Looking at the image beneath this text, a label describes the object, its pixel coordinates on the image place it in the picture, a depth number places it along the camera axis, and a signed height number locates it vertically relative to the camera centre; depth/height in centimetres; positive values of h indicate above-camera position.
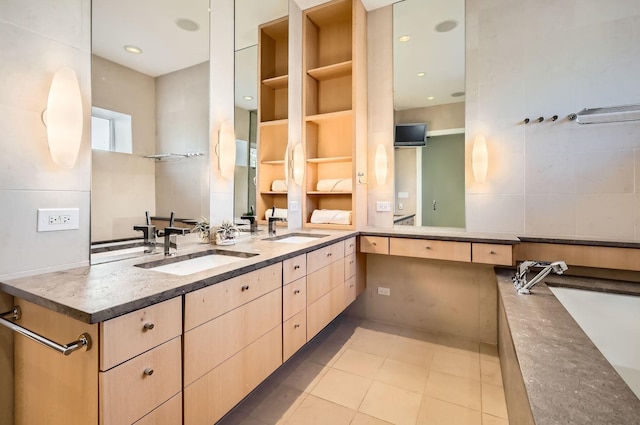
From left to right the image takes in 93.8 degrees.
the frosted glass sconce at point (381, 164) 305 +50
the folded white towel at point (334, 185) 302 +28
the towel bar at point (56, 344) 90 -41
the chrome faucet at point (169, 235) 168 -13
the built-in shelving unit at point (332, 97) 293 +123
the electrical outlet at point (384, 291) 308 -81
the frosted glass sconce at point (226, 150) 214 +46
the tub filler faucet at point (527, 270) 192 -40
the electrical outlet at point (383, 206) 309 +7
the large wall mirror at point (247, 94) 234 +98
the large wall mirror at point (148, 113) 148 +57
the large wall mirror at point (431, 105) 276 +105
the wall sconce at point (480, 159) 260 +47
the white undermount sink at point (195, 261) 157 -28
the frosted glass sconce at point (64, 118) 126 +40
